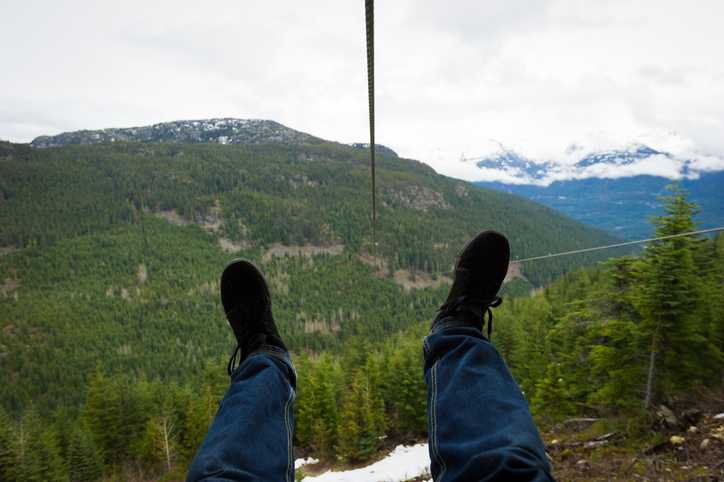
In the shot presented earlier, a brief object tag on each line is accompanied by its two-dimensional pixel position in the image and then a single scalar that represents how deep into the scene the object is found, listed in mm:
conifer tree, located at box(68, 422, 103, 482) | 15281
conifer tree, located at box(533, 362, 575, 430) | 8516
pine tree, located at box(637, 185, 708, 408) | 6055
